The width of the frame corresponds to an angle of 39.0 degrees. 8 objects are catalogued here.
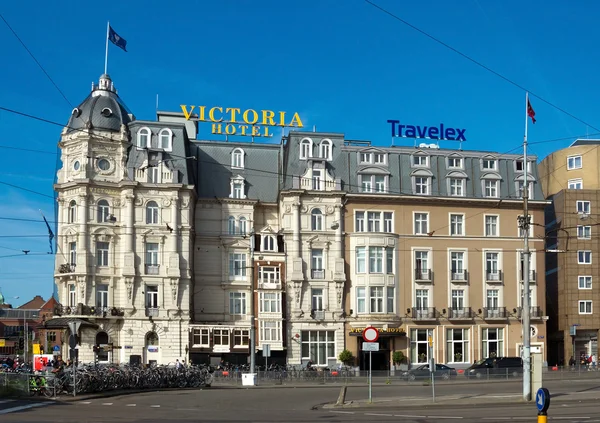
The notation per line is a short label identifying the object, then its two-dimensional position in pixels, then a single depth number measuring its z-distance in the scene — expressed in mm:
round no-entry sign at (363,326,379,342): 34619
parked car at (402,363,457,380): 59981
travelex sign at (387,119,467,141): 78938
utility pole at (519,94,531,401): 35656
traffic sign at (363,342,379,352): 34694
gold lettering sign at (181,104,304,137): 79688
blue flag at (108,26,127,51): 69500
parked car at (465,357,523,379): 60956
